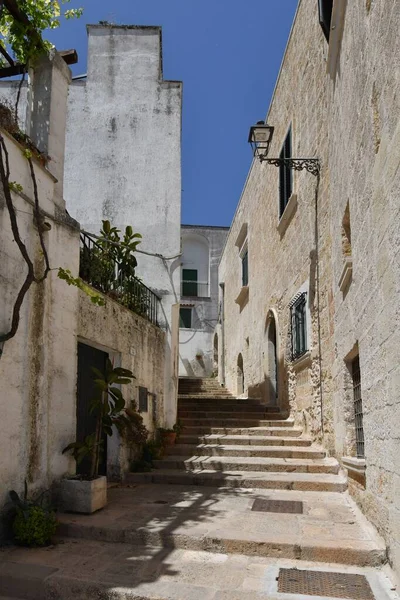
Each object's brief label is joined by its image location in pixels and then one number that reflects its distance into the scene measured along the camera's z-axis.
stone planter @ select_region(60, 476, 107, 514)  5.65
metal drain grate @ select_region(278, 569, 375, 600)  3.77
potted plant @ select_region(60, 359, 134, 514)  5.69
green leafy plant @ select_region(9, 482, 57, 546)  4.73
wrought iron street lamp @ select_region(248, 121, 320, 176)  8.31
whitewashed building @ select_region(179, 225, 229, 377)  23.73
